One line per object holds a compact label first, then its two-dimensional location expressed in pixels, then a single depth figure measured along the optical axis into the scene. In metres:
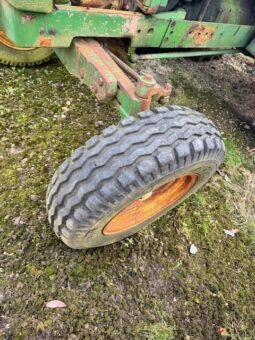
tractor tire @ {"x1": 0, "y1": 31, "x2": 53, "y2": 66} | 3.29
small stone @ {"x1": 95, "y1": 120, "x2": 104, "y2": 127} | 3.37
